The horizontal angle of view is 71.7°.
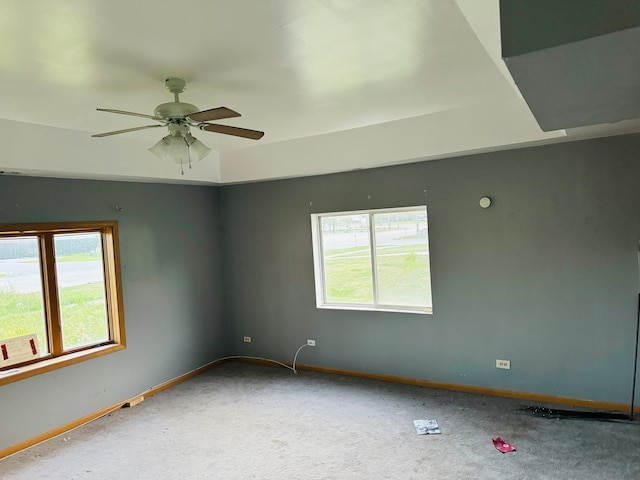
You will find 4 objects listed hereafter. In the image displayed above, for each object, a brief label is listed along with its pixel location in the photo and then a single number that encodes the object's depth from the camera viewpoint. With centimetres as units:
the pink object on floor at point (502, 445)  332
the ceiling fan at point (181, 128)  267
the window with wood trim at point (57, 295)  384
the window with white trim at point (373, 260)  478
